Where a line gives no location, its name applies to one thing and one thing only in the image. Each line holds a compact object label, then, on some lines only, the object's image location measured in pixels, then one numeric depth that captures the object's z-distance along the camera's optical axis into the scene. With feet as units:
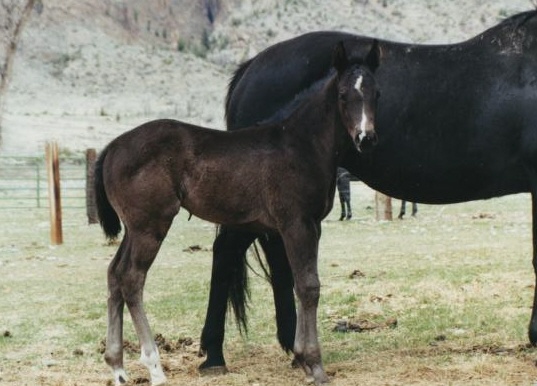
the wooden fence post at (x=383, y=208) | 68.15
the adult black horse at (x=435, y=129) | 21.12
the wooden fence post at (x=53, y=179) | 55.47
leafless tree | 76.13
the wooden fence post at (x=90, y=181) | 68.08
